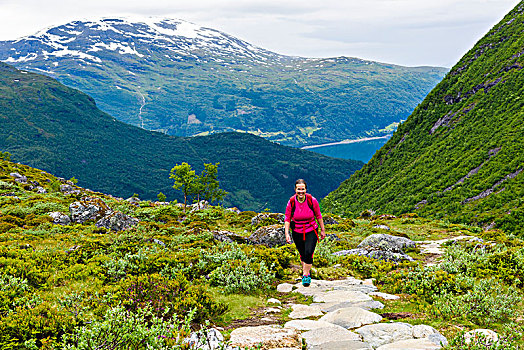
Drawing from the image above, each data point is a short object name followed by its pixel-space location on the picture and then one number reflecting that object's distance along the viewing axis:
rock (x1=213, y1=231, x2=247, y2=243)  19.83
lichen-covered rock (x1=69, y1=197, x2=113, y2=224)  26.67
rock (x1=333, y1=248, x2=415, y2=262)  14.61
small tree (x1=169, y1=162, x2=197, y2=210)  52.72
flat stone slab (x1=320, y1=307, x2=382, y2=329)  7.25
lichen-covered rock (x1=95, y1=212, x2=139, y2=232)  24.83
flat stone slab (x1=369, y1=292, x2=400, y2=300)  9.45
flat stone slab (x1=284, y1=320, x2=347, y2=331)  6.98
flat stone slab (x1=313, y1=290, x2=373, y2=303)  9.27
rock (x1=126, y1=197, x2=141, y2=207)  53.33
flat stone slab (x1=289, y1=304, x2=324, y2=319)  8.05
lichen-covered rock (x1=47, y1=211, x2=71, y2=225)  25.56
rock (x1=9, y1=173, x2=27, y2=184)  49.28
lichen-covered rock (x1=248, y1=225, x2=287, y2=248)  19.64
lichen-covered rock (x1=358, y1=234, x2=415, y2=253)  17.89
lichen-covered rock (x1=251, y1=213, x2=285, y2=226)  28.25
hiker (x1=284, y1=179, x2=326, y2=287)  10.45
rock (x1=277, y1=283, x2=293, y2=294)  10.46
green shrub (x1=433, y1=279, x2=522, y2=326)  7.23
